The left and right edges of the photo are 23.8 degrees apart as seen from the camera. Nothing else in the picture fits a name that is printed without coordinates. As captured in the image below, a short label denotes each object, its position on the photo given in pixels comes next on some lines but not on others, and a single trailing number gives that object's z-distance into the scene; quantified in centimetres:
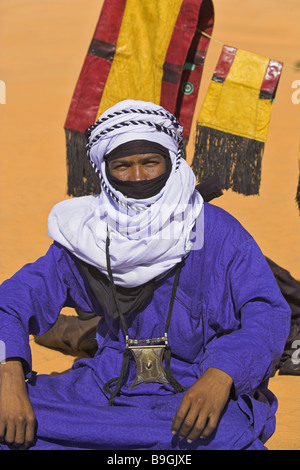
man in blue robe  278
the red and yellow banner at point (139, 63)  472
